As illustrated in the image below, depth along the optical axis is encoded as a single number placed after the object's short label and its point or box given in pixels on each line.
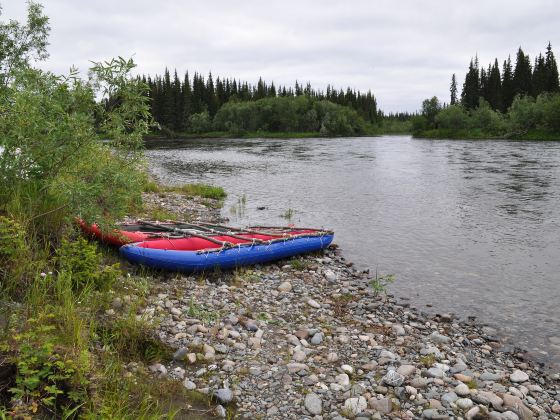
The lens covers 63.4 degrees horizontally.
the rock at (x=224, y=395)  5.19
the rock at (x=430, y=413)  5.10
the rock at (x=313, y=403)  5.12
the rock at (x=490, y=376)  6.15
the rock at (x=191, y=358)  5.96
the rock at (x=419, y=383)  5.72
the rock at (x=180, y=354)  6.02
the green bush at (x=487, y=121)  73.88
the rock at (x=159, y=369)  5.59
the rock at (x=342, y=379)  5.72
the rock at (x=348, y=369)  6.02
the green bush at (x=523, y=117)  68.94
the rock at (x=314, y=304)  8.39
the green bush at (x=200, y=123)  108.25
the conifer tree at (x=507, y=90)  94.75
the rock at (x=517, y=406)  5.28
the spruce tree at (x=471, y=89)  104.50
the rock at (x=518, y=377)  6.18
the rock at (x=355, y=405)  5.16
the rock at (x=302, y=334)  7.01
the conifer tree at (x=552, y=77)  88.88
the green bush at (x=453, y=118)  84.81
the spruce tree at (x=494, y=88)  96.81
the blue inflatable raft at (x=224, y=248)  9.15
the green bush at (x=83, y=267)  6.82
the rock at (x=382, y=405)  5.20
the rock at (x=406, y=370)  6.02
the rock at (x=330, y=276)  10.08
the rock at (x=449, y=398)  5.41
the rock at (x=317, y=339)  6.87
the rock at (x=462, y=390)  5.59
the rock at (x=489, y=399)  5.41
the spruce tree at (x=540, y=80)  89.38
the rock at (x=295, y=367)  5.95
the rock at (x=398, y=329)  7.52
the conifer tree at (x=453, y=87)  135.25
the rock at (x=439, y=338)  7.34
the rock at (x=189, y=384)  5.36
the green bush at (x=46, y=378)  3.75
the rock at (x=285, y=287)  9.07
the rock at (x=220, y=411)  4.95
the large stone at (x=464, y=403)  5.33
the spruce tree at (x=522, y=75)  94.81
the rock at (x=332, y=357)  6.31
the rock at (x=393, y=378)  5.74
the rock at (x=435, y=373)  6.02
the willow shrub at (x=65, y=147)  6.77
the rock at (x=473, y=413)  5.14
